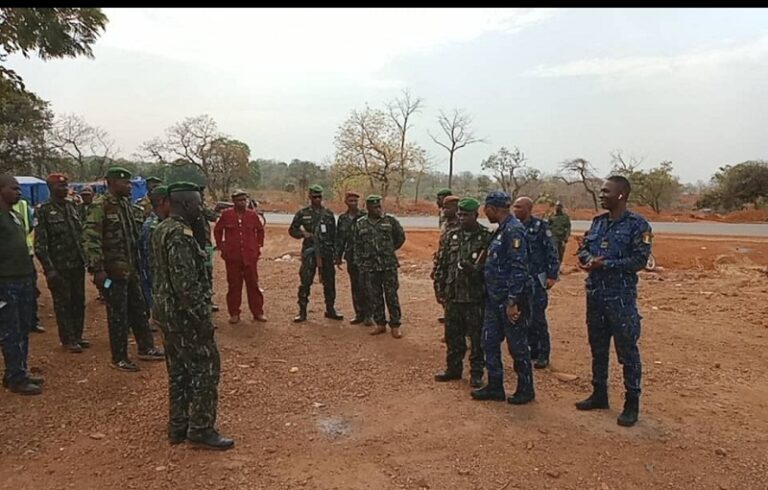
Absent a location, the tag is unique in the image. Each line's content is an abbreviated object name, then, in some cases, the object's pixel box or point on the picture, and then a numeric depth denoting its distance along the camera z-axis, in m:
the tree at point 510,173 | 34.72
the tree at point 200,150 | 32.25
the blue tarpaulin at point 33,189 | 18.95
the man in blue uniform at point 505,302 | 4.31
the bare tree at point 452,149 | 33.69
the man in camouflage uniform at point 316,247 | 7.34
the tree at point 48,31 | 7.38
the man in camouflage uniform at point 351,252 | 7.19
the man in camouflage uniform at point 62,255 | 5.70
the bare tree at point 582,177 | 36.12
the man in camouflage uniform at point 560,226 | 11.27
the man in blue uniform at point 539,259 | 5.44
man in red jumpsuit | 7.00
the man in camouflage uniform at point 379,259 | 6.59
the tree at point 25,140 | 26.17
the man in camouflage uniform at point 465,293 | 4.84
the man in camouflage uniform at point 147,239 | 5.70
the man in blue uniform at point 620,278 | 4.06
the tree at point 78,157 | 30.56
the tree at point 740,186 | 32.44
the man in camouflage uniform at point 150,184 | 7.70
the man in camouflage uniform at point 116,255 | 5.14
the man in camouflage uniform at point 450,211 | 6.11
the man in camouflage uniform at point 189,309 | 3.56
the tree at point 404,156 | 32.84
